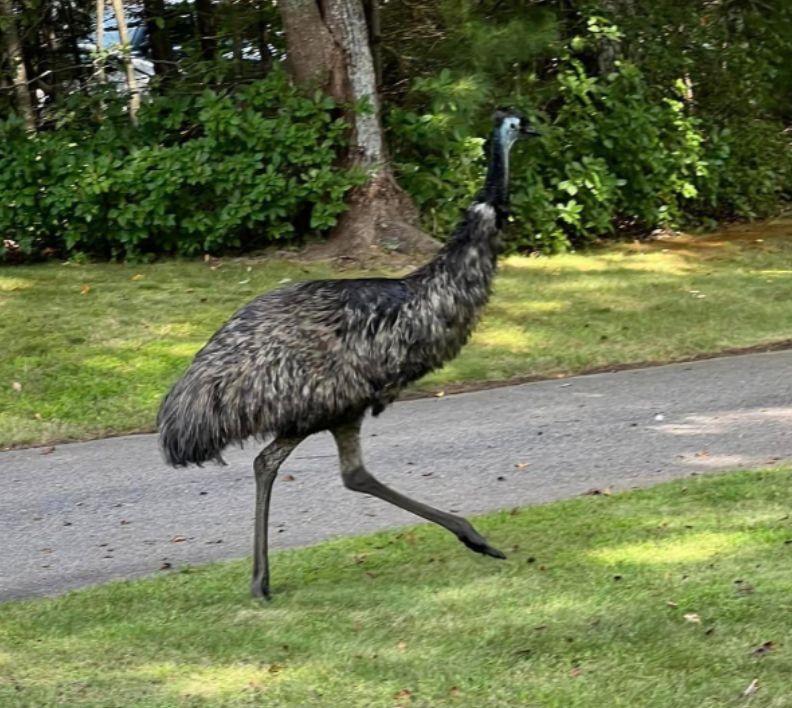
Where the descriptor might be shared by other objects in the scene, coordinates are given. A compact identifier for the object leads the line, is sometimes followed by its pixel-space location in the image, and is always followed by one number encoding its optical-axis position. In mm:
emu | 5535
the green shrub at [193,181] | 13836
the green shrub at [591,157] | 14617
